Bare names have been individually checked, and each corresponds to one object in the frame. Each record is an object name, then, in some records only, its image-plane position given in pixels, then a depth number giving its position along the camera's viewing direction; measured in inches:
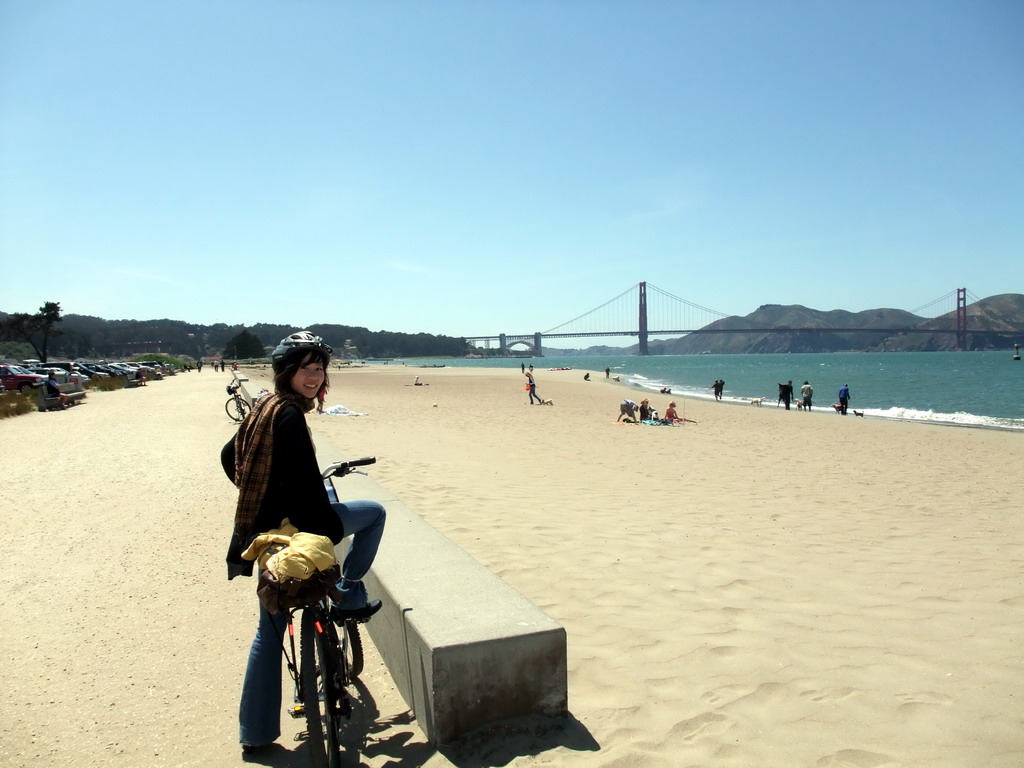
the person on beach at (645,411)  667.4
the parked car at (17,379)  992.9
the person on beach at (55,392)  757.3
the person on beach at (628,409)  663.1
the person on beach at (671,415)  659.4
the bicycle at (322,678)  93.4
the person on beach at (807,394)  981.2
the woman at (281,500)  94.5
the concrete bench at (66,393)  743.7
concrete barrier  98.4
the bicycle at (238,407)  588.8
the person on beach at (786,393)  1016.9
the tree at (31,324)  2389.3
